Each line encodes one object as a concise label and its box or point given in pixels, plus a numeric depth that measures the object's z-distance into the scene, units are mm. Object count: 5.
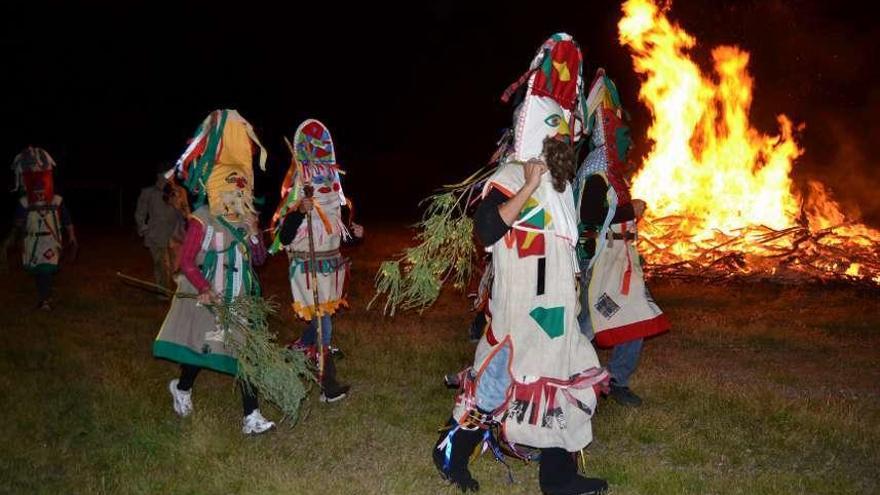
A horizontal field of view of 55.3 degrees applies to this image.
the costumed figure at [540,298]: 4395
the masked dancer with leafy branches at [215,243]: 5660
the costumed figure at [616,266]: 6160
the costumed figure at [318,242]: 6598
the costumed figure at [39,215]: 10031
